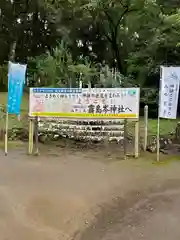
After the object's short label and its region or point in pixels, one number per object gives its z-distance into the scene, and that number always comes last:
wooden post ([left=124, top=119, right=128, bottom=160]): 5.20
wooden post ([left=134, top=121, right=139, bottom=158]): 5.14
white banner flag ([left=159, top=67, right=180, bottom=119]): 5.19
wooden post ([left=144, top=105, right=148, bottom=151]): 5.54
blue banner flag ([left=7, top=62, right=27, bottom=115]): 5.14
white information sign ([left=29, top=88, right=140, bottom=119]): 5.18
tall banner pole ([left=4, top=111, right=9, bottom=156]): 5.13
